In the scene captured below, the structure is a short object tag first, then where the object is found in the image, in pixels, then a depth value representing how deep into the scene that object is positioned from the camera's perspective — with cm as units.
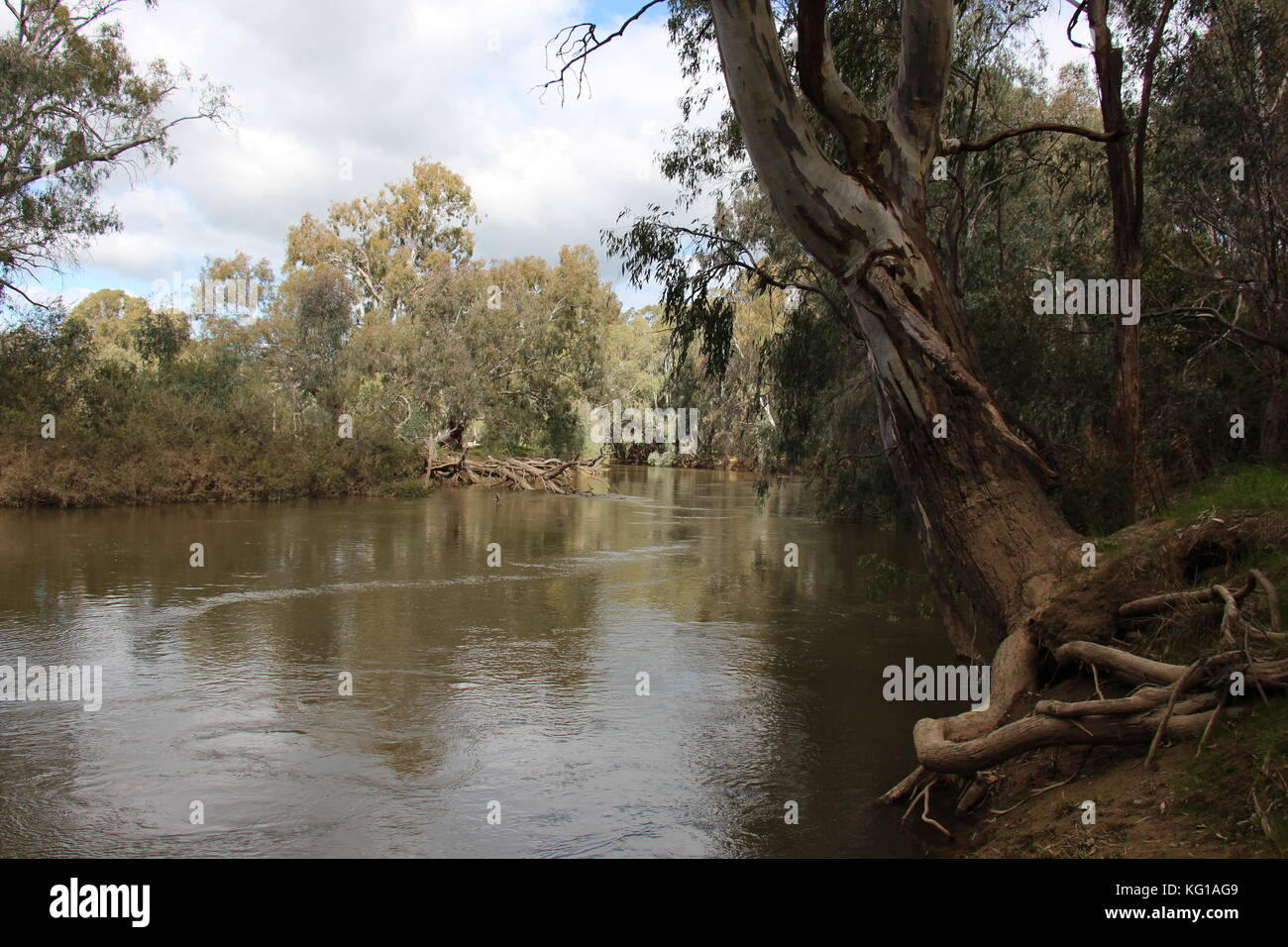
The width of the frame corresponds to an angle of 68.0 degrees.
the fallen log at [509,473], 2662
